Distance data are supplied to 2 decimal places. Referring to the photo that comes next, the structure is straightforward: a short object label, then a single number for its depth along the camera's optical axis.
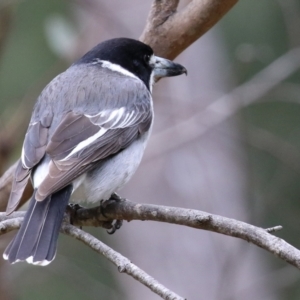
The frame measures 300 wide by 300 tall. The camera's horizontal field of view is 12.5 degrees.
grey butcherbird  5.64
